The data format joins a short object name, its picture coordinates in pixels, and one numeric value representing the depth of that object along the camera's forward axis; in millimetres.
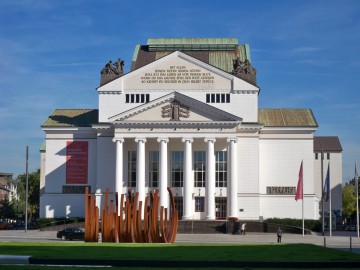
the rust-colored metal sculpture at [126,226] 48219
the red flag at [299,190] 75156
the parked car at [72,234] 63656
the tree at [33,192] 144875
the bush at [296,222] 85000
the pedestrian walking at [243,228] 76538
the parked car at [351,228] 108125
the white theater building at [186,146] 83750
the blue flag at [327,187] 74212
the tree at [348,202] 136500
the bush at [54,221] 86562
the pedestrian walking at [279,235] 60584
